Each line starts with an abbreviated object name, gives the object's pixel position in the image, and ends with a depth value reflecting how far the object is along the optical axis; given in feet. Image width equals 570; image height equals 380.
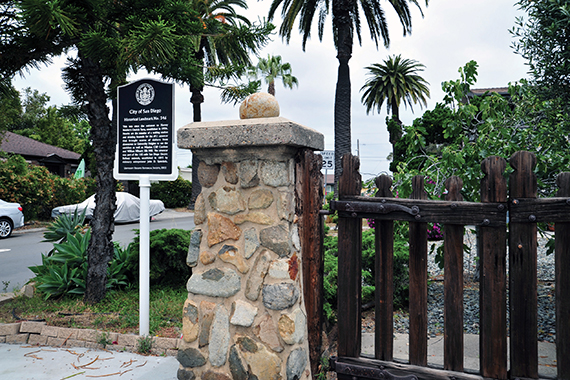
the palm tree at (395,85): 80.89
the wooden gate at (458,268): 6.87
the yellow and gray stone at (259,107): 8.25
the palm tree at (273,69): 104.32
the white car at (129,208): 50.34
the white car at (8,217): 41.16
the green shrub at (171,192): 78.38
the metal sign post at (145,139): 12.76
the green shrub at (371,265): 12.52
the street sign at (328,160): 49.65
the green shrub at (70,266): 16.38
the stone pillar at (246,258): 7.61
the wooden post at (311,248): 8.21
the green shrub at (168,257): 17.69
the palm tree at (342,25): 48.83
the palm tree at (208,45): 62.28
